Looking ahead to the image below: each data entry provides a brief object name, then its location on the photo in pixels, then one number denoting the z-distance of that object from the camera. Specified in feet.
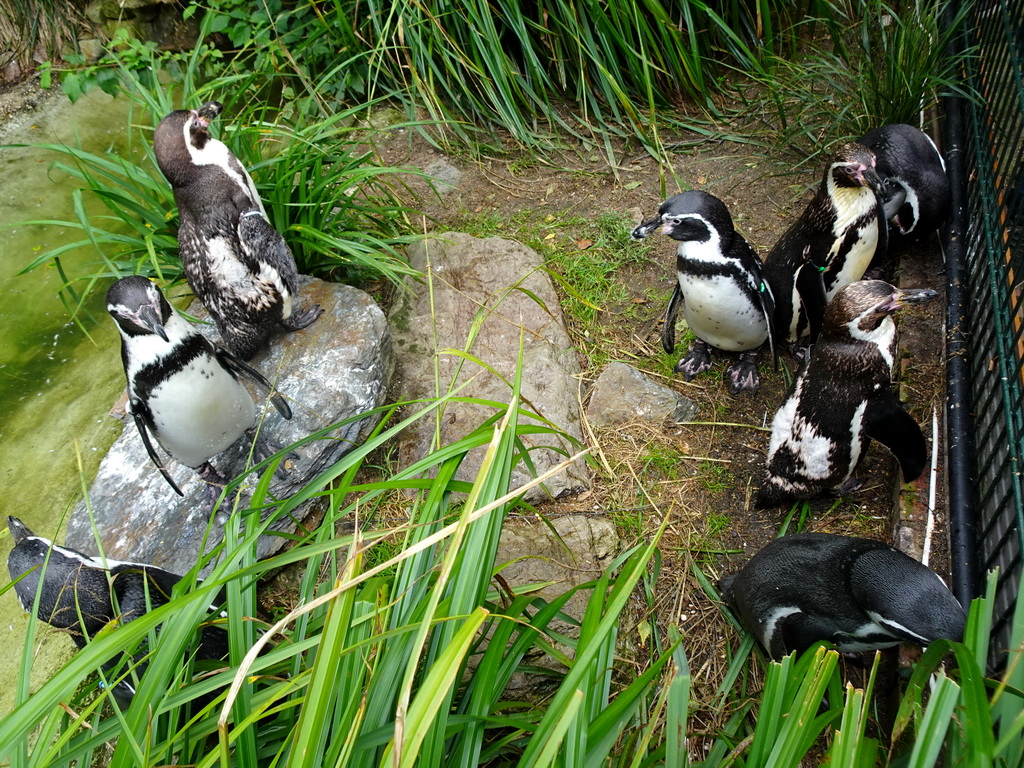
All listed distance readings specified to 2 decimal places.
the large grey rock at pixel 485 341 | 10.33
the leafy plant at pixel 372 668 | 3.98
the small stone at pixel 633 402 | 10.63
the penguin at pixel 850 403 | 8.30
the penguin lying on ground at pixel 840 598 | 6.45
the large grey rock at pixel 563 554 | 8.25
